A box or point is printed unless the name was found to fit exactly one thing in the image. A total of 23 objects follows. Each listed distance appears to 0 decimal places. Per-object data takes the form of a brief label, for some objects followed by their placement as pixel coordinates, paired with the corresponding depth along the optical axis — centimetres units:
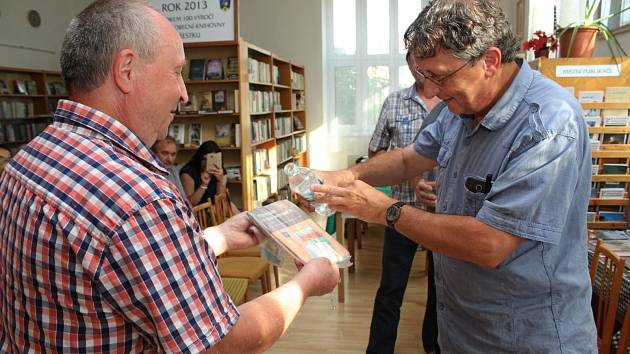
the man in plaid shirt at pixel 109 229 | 72
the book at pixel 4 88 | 573
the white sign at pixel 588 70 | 249
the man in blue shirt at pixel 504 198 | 102
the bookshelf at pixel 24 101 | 588
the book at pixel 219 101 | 462
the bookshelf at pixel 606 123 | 250
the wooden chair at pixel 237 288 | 262
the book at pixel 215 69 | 455
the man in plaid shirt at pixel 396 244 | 252
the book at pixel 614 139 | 254
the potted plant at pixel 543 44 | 276
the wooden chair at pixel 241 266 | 304
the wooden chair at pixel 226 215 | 344
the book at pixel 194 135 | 478
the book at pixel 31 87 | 617
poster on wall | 407
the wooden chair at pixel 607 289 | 179
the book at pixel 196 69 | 459
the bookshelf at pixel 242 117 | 457
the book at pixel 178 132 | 473
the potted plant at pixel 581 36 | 255
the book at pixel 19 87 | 595
